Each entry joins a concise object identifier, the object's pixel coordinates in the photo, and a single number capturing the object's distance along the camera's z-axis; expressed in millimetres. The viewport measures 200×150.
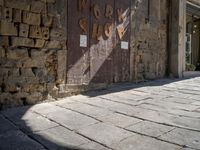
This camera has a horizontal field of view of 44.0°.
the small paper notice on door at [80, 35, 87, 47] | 5066
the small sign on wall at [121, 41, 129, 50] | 6133
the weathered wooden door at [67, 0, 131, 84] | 4930
